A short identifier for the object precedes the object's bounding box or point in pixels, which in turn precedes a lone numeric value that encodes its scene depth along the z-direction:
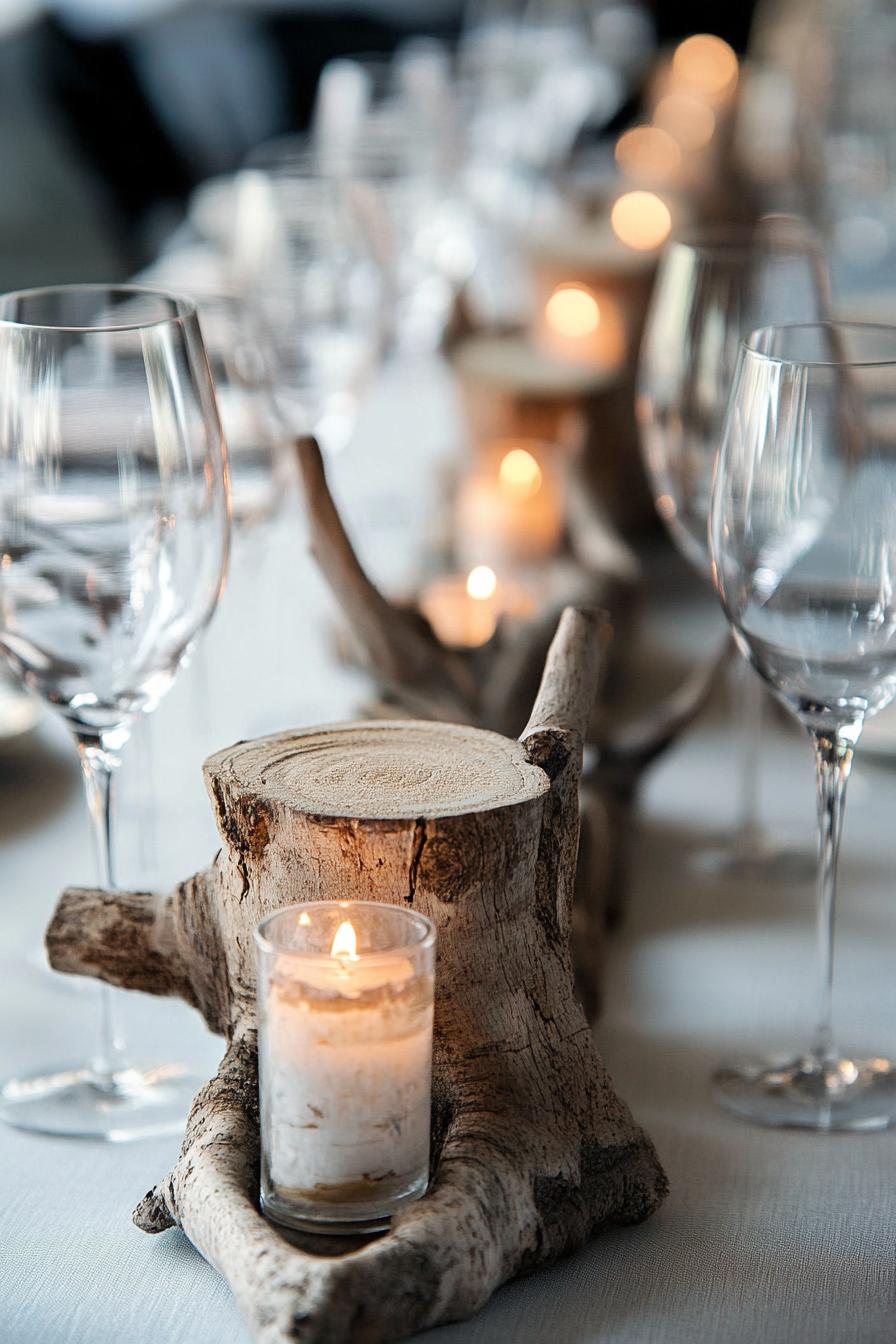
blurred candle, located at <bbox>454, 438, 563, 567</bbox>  1.88
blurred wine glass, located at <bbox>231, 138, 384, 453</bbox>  1.88
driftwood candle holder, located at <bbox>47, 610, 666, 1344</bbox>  1.04
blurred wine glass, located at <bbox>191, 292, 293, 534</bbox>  1.49
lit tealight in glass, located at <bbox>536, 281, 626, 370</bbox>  2.44
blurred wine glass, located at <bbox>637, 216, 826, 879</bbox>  1.51
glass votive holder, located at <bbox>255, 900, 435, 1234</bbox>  1.03
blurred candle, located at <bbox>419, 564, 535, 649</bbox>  1.59
